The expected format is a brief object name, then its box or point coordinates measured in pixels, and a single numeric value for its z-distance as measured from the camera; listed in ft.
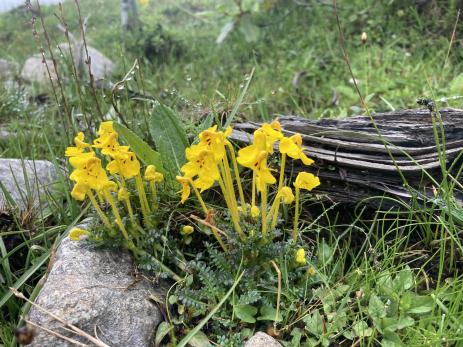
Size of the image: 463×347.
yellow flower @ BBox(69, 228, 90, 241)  1.05
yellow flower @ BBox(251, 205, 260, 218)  1.05
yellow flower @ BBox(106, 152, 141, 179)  0.99
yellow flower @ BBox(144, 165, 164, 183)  1.05
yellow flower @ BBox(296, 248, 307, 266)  1.01
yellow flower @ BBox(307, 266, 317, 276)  1.04
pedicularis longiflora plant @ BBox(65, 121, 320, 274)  0.93
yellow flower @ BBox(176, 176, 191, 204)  0.99
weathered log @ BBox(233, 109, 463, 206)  1.22
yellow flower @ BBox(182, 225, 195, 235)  1.10
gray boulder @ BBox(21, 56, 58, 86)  2.92
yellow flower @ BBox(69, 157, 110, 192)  0.94
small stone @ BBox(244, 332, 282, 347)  0.90
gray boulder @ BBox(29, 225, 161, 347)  0.93
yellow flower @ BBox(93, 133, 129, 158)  0.96
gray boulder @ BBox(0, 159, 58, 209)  1.35
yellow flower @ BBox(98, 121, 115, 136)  0.99
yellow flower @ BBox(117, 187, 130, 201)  1.06
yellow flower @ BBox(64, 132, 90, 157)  0.97
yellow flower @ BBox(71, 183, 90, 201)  0.98
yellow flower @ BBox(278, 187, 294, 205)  0.97
